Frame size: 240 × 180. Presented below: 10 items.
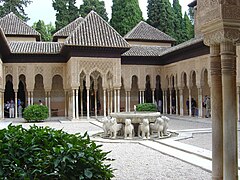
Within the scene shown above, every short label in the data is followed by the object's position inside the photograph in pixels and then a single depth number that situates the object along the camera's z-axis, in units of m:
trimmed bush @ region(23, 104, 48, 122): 20.22
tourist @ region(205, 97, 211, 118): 21.45
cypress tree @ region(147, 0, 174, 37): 37.72
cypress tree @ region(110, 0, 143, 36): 38.00
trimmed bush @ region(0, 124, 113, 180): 3.22
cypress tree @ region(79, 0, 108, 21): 40.03
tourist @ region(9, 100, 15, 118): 24.86
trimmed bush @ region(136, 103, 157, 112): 21.14
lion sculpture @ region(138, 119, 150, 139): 11.36
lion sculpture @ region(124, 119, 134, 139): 11.33
